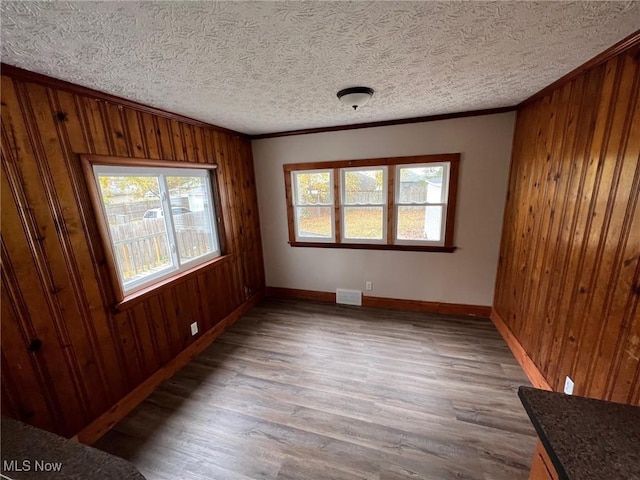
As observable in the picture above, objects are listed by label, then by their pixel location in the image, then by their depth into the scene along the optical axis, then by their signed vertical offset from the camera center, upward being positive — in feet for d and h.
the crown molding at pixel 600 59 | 4.17 +2.20
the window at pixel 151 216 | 6.20 -0.59
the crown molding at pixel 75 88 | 4.37 +2.24
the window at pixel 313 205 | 11.10 -0.72
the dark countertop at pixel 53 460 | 2.46 -2.62
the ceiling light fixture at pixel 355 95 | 5.99 +2.17
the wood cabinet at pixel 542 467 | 2.61 -3.05
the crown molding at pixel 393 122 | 8.60 +2.35
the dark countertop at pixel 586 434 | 2.25 -2.54
